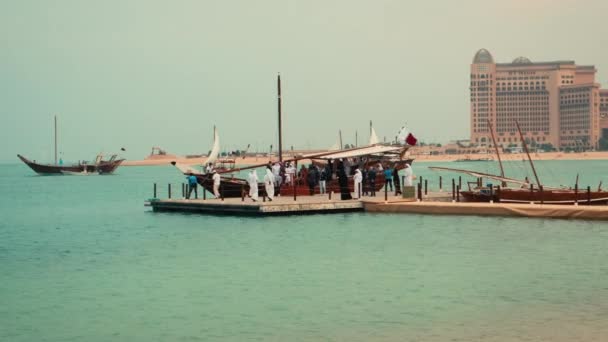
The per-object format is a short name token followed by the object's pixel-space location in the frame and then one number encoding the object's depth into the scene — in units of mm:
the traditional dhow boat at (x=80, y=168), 160750
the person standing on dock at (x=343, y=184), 44219
